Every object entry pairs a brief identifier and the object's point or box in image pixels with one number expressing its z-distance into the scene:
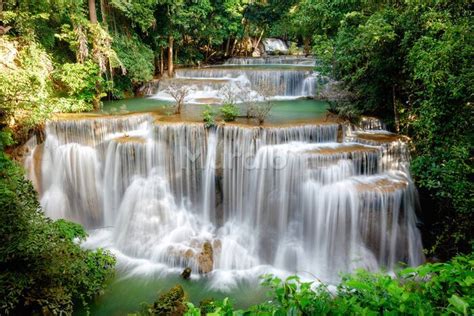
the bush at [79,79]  12.05
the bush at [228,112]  9.83
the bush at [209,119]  9.27
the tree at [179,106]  10.95
